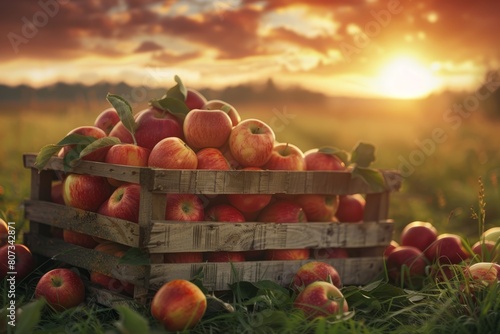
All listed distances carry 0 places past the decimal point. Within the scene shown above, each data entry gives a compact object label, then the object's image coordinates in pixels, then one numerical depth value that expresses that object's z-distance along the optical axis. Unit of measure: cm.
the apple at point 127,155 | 316
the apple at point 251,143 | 331
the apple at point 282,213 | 340
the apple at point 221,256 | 321
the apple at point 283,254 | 341
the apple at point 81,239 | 340
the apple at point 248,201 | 328
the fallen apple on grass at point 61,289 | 309
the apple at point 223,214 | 322
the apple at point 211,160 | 321
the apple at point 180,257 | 309
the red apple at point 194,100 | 369
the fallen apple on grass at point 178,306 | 266
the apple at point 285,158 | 347
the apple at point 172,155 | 306
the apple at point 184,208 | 306
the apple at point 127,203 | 306
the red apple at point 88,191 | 328
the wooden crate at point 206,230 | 294
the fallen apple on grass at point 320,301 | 284
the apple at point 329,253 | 361
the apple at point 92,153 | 333
